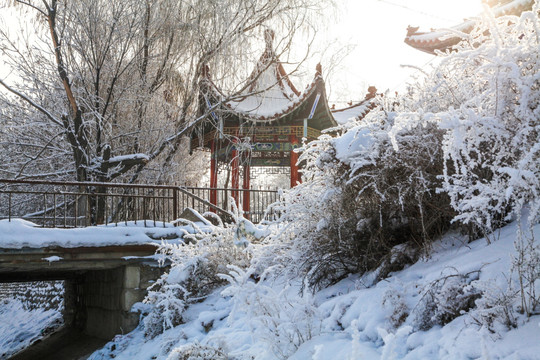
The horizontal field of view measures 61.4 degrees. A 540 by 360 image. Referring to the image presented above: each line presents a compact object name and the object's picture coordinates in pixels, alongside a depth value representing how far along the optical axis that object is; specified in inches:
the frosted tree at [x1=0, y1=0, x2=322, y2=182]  356.5
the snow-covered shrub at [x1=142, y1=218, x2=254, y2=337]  223.0
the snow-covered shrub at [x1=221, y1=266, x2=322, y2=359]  121.9
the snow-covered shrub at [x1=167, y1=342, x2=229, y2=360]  146.4
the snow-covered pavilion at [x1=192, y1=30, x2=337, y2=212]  420.5
